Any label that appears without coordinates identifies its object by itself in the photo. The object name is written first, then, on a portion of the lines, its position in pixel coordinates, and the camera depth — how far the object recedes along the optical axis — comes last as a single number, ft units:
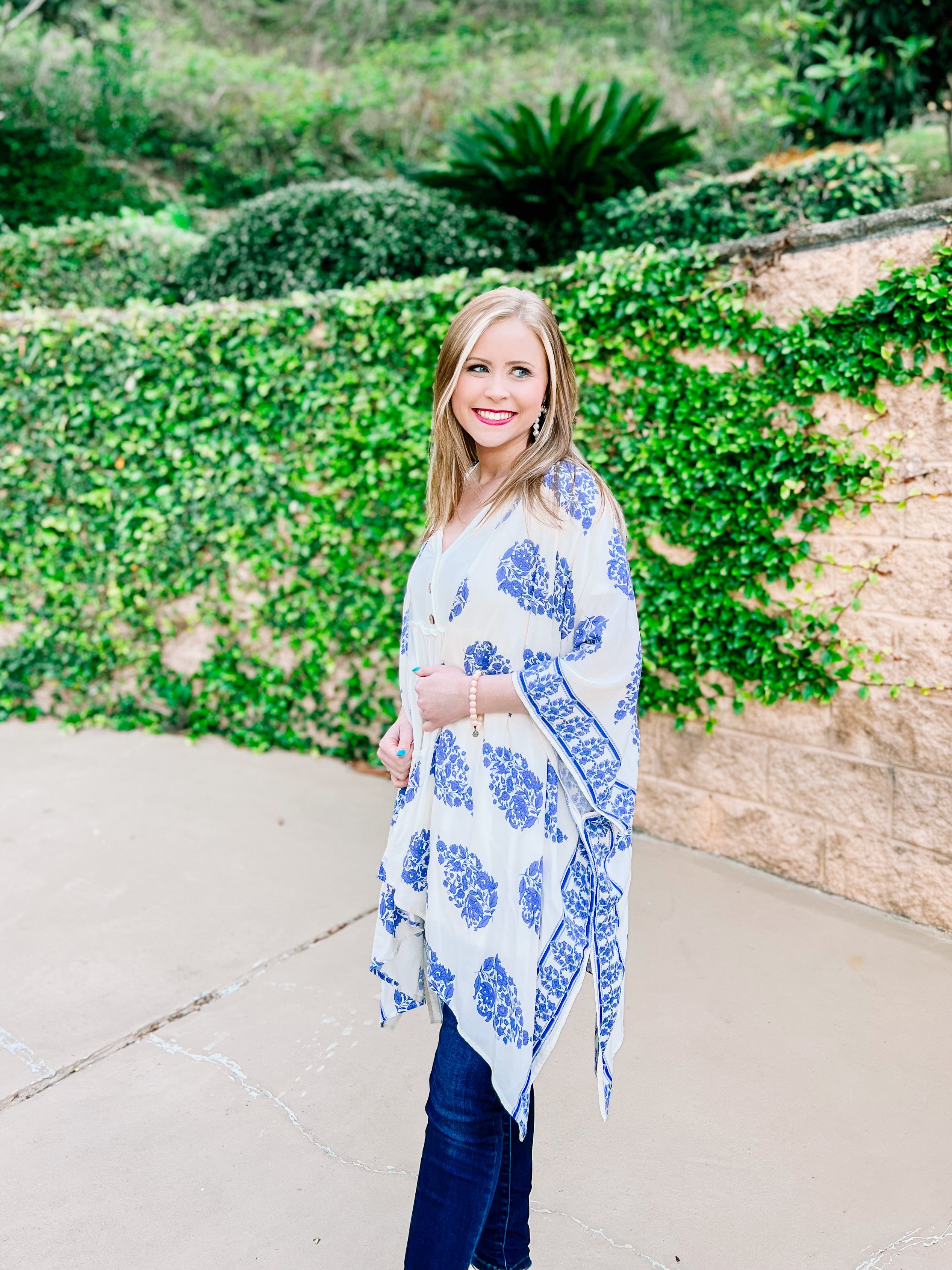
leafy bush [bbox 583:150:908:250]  12.44
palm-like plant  14.99
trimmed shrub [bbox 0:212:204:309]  20.06
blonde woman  4.61
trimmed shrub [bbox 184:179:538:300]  16.22
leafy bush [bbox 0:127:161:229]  30.01
